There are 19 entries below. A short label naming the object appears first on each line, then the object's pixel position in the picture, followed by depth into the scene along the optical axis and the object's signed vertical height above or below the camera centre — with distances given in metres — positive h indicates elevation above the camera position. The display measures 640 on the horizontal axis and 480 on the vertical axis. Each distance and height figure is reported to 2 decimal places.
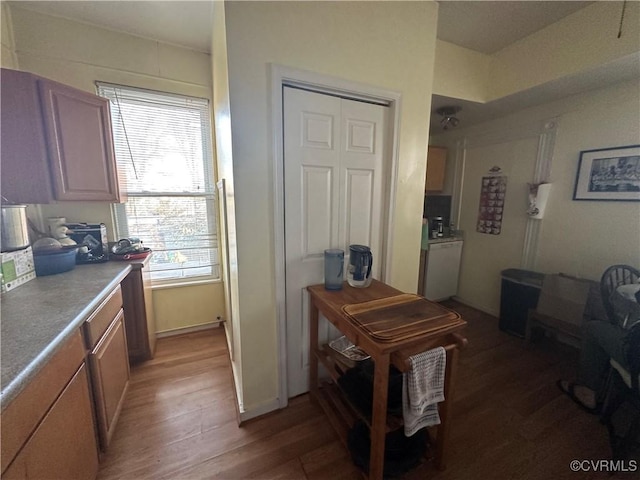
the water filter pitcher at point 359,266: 1.49 -0.41
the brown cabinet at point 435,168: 3.28 +0.49
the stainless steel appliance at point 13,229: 1.20 -0.17
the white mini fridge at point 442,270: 3.11 -0.89
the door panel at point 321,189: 1.50 +0.08
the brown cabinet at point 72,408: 0.69 -0.79
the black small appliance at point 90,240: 1.79 -0.33
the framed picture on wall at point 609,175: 1.94 +0.27
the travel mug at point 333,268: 1.50 -0.43
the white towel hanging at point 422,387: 1.02 -0.80
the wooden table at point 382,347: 1.01 -0.64
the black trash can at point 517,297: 2.42 -0.96
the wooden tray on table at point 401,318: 1.05 -0.56
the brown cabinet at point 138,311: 1.93 -0.94
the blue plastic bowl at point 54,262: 1.43 -0.40
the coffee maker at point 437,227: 3.30 -0.33
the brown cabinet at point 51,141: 1.40 +0.36
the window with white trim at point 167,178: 2.18 +0.20
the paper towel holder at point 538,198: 2.45 +0.07
